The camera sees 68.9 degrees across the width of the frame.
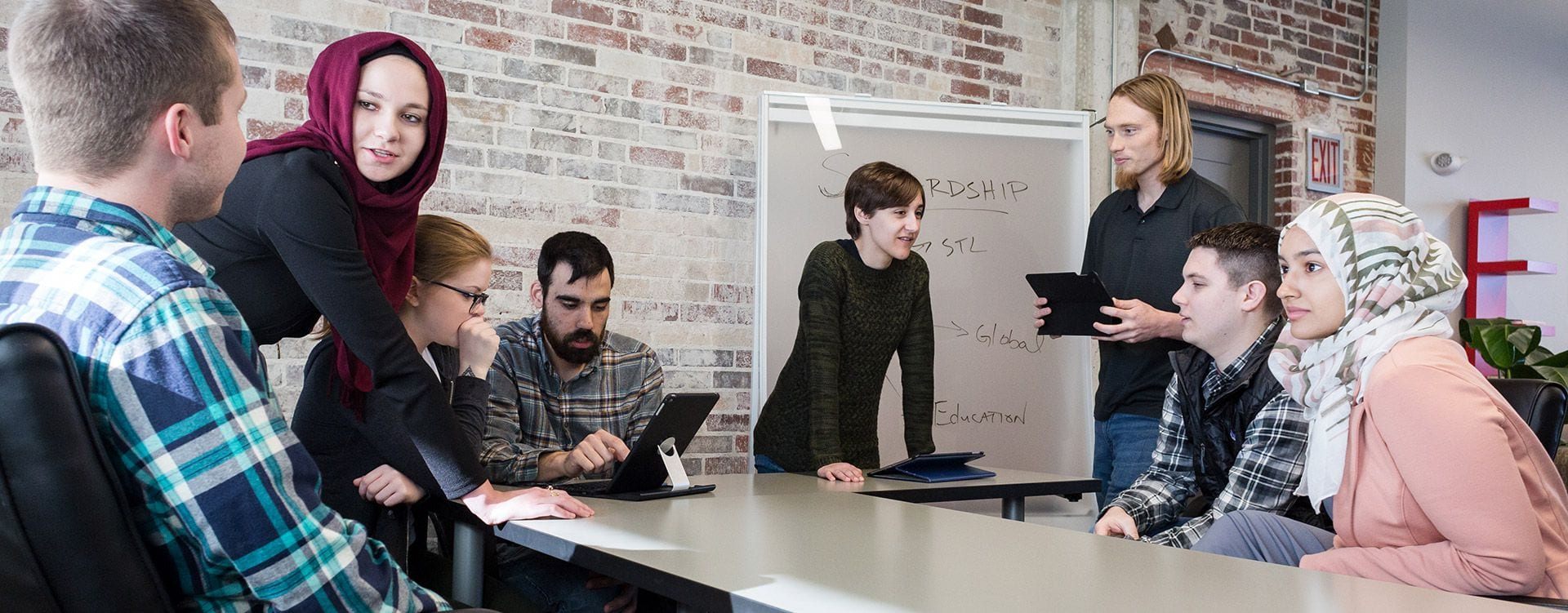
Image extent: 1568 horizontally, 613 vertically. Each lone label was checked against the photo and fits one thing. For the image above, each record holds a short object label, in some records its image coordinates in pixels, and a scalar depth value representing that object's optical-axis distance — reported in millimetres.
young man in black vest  2154
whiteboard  3787
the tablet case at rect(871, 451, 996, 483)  2803
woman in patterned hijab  1535
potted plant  5117
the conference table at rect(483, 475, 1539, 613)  1311
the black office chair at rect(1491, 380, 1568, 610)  1970
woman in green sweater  3096
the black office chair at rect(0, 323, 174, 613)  876
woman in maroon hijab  1723
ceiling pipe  5652
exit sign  5387
